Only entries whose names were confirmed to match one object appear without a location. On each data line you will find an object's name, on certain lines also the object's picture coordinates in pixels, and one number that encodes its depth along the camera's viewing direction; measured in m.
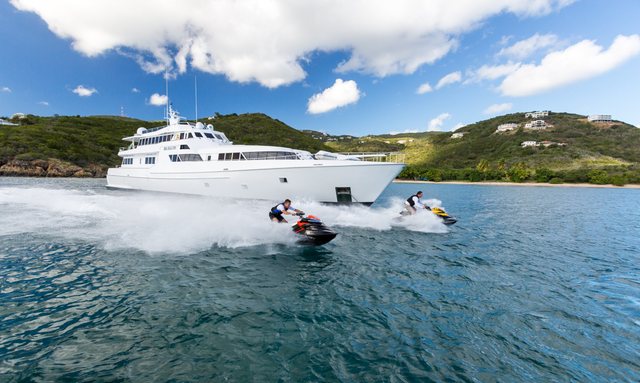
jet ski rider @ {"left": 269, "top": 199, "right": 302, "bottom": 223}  12.24
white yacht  18.16
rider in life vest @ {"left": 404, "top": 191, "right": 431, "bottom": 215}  16.64
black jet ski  11.12
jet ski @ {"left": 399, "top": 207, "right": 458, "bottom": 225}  16.75
